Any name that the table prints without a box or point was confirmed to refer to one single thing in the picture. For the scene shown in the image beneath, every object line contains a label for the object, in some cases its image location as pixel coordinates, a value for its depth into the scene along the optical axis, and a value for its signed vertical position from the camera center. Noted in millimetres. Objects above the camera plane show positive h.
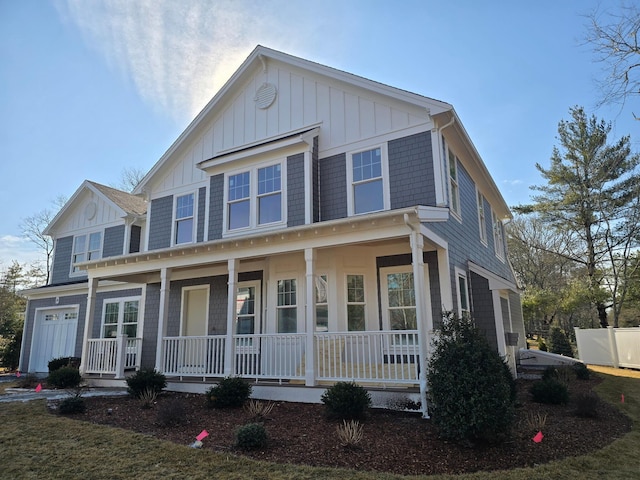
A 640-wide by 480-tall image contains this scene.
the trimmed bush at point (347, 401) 6750 -1094
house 8938 +2225
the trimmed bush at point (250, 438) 5555 -1365
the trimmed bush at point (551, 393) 8531 -1272
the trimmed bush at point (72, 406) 7648 -1245
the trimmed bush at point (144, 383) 9094 -996
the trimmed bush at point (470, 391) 5363 -779
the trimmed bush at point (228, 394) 7980 -1113
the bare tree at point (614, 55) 10102 +6752
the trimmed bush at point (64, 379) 10906 -1051
